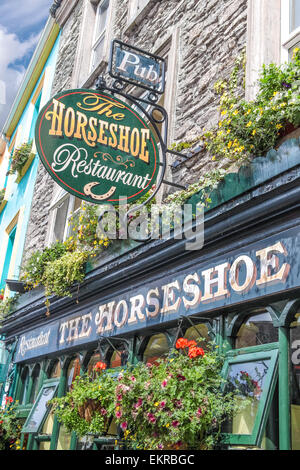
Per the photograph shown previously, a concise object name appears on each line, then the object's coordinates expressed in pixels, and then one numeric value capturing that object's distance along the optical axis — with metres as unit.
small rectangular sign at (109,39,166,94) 5.96
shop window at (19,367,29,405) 9.45
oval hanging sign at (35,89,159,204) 5.41
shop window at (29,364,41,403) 8.91
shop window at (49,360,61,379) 8.17
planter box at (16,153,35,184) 12.53
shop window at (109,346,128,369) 6.26
